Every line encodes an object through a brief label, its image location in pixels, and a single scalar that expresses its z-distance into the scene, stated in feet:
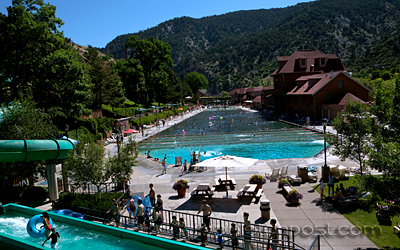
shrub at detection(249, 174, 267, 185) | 51.01
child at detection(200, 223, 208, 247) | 32.83
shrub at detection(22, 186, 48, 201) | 54.24
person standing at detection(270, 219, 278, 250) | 30.71
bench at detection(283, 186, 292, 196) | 47.99
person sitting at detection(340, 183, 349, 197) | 45.94
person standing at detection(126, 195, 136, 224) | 40.55
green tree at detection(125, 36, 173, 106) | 211.00
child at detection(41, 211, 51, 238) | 33.73
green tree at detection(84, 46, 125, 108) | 165.68
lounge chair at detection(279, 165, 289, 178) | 59.44
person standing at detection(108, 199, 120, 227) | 40.17
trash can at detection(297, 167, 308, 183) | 57.11
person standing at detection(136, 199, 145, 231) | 37.85
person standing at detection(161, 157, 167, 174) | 70.87
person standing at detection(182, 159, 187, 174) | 72.27
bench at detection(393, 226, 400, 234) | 33.14
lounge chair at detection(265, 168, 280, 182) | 59.26
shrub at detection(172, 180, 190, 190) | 50.34
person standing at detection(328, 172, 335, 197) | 47.19
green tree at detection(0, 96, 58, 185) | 51.55
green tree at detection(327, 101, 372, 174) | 50.39
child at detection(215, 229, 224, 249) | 31.18
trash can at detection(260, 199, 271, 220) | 39.46
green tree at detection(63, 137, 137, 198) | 44.39
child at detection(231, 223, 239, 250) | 31.05
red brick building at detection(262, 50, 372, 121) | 155.53
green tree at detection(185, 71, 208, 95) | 531.09
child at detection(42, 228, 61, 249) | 32.70
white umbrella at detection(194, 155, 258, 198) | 49.63
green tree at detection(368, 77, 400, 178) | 29.09
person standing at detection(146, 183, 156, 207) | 44.32
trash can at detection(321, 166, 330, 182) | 57.16
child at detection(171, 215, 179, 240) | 34.91
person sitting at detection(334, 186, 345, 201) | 43.57
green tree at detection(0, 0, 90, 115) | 87.97
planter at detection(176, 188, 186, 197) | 50.90
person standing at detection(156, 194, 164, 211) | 39.14
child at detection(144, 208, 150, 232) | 37.05
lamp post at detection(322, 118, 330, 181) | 57.16
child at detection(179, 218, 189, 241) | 34.47
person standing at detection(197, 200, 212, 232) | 35.65
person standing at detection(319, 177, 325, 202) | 45.70
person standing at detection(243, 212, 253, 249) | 30.78
